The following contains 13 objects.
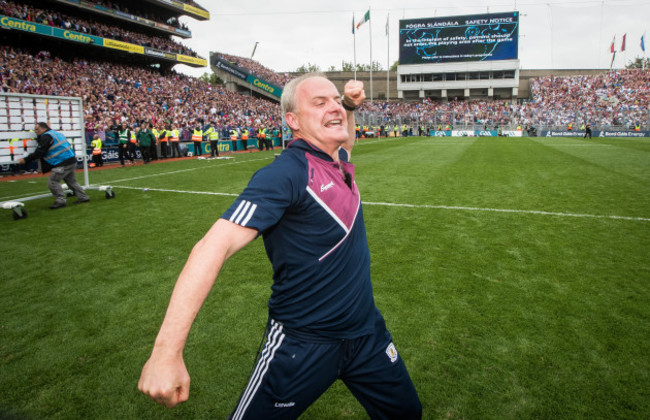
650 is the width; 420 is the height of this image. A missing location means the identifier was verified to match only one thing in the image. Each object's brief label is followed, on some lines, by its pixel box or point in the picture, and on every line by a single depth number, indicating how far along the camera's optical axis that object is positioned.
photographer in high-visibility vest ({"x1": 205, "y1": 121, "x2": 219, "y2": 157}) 22.50
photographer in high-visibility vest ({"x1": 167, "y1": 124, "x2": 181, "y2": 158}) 23.64
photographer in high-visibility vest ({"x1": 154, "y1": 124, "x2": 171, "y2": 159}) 23.03
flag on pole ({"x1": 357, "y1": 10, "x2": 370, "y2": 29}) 40.95
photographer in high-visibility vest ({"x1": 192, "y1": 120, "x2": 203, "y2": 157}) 23.80
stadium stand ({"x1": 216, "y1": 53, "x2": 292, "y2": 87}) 54.91
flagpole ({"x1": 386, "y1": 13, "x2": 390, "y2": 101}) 48.19
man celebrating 1.55
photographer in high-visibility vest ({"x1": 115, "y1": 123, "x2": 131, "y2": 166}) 19.39
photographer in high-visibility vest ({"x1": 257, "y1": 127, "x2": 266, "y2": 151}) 28.83
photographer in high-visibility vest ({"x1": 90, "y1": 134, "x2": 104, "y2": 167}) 18.66
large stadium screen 59.91
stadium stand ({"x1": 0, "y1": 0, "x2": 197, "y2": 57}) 28.03
